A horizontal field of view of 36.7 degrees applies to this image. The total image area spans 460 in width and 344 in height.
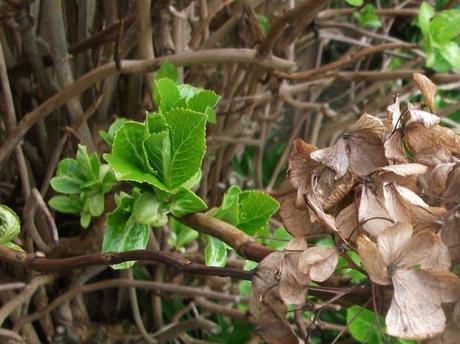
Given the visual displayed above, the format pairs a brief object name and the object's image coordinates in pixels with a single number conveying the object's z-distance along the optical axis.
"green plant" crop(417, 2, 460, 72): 1.14
